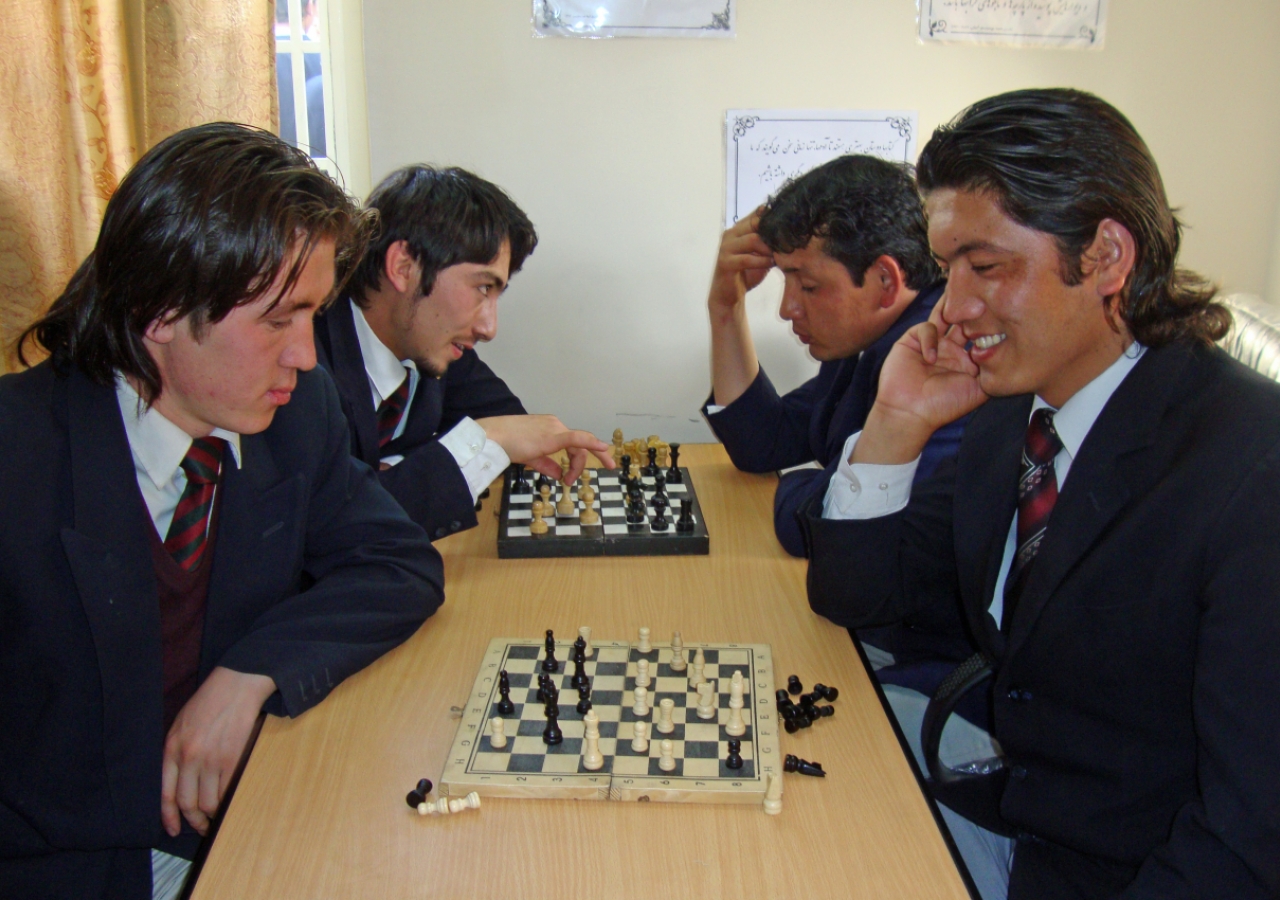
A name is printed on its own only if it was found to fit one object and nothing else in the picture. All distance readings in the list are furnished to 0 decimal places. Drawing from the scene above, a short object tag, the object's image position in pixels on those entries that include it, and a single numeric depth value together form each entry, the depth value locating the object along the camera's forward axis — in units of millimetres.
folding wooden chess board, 1162
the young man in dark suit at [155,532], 1283
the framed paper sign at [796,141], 2973
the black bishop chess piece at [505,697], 1329
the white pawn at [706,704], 1314
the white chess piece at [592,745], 1201
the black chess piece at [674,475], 2277
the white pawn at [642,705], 1317
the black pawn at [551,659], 1419
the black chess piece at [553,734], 1246
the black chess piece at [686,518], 1941
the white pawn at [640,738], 1228
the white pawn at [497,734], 1236
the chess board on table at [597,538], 1897
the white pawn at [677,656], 1433
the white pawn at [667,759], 1191
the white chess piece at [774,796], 1138
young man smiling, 1098
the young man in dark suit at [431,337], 2055
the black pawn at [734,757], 1197
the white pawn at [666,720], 1284
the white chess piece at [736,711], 1276
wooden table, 1030
